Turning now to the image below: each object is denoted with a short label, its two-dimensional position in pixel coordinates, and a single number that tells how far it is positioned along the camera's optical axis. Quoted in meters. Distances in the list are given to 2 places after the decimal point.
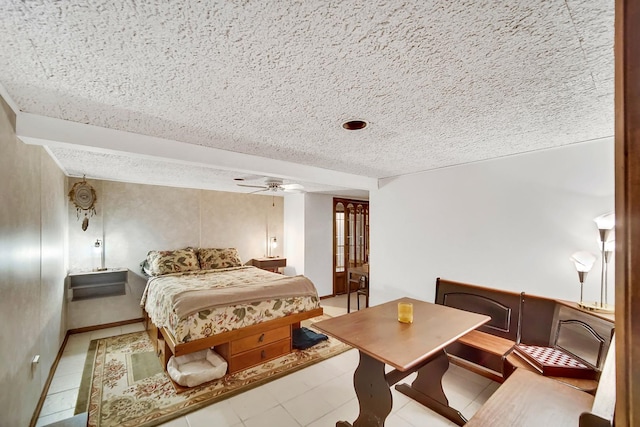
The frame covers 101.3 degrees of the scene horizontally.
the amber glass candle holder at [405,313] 1.94
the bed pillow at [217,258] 4.55
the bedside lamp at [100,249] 3.93
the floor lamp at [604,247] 2.00
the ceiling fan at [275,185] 3.64
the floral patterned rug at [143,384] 2.14
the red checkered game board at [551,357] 1.88
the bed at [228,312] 2.57
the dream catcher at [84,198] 3.76
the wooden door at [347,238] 5.83
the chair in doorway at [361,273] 4.25
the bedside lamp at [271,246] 5.65
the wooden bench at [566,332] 1.83
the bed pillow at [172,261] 3.97
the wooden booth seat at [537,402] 1.32
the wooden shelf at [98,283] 3.65
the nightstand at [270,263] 5.25
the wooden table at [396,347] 1.55
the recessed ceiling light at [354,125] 1.81
